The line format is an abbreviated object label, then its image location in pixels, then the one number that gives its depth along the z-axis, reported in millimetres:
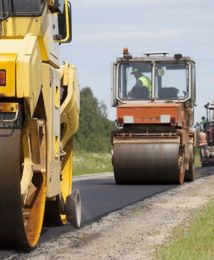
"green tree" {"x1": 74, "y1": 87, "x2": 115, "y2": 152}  81875
